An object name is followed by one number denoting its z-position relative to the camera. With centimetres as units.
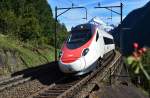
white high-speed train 1984
